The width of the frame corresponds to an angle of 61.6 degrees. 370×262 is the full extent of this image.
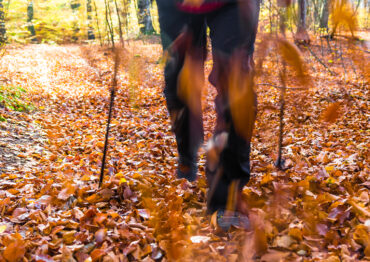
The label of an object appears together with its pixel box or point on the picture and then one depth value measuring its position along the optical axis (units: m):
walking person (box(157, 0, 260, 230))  1.38
